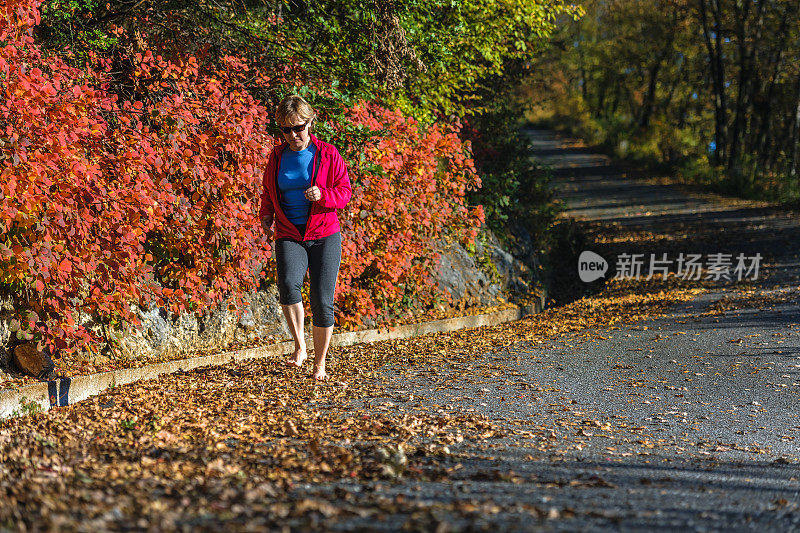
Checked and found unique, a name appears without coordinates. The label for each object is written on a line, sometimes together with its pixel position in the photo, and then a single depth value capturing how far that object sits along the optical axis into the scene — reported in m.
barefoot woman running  10.27
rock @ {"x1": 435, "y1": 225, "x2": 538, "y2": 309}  19.44
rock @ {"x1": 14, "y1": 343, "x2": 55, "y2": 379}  10.18
